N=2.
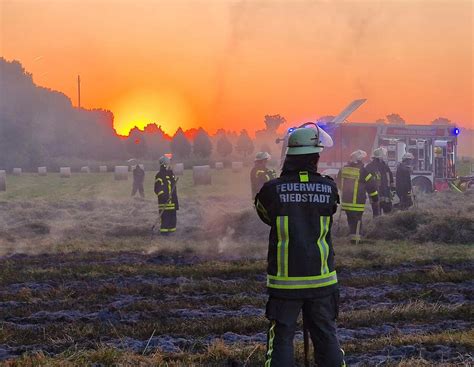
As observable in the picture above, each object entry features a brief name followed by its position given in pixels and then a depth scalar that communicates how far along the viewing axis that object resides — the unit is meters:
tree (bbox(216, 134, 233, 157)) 82.94
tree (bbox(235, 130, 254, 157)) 88.19
